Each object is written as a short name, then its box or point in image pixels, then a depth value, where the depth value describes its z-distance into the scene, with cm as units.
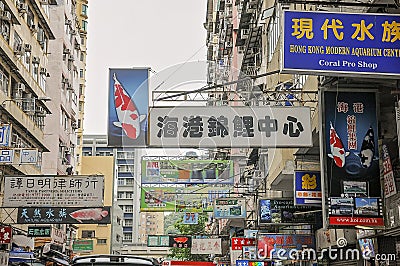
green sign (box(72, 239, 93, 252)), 3947
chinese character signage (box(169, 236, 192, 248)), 3095
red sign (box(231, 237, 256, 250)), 2211
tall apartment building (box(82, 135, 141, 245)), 10894
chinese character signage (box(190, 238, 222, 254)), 3050
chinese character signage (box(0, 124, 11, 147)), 1777
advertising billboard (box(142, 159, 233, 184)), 2495
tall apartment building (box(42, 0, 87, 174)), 3456
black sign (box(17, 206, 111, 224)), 2017
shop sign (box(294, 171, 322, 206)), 1191
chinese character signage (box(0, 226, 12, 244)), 1991
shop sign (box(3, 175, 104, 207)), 1992
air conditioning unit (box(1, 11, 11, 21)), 2277
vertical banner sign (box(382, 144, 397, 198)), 920
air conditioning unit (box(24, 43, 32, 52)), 2577
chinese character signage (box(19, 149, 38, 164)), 1984
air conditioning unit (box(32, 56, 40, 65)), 2752
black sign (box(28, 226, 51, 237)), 2414
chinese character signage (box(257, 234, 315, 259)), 1491
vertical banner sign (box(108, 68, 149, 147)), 1155
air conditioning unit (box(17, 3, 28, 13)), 2509
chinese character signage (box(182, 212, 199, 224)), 3045
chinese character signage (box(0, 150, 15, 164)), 1820
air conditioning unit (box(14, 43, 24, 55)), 2412
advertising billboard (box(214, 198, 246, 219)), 2441
